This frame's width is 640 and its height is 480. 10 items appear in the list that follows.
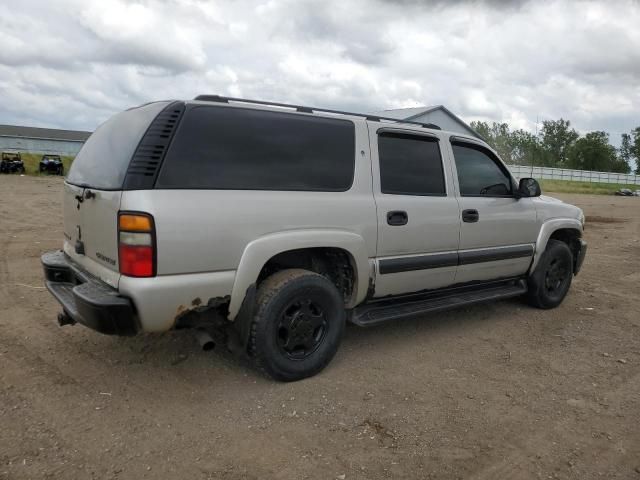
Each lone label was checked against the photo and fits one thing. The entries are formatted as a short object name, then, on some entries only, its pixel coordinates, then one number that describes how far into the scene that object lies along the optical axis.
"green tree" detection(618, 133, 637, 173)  96.44
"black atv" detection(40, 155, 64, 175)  28.19
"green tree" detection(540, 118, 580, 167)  92.06
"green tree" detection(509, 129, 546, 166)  92.44
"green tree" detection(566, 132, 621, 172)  81.56
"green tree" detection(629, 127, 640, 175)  88.56
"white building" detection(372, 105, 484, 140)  30.92
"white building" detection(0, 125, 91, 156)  48.41
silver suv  2.81
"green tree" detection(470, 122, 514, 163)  94.79
